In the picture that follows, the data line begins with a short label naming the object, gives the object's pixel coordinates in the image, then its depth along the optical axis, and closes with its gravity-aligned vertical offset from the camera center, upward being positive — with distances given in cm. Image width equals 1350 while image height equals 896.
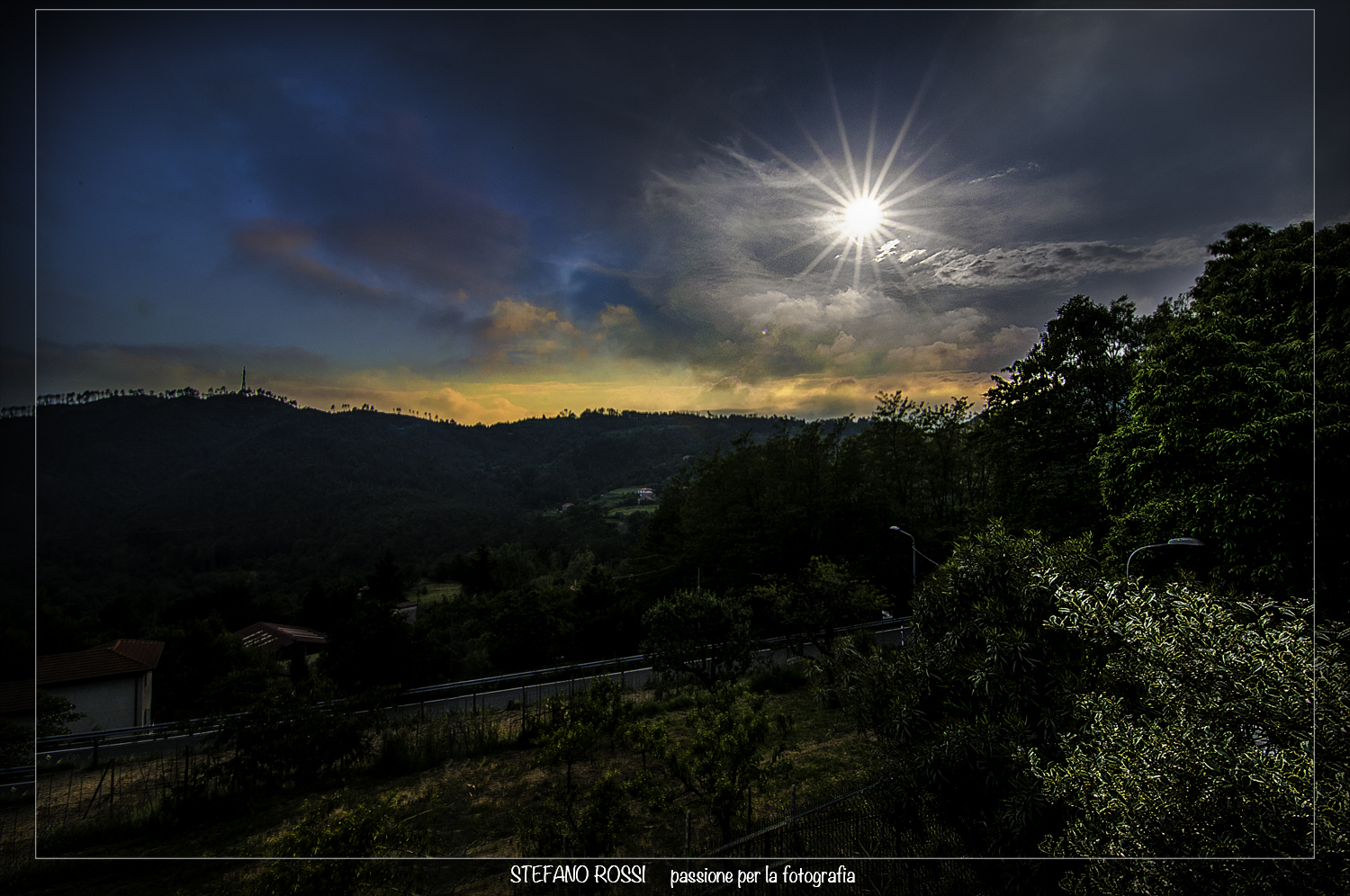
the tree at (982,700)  368 -238
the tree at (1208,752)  257 -192
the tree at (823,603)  1135 -417
